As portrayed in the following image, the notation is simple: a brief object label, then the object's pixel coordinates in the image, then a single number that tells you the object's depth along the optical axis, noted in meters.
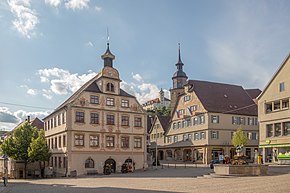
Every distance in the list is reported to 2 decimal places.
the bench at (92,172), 46.44
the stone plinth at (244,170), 29.02
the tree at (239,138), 55.75
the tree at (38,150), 48.94
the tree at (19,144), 51.28
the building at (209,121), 61.16
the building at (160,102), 193.26
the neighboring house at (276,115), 47.25
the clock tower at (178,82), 87.56
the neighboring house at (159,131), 76.88
